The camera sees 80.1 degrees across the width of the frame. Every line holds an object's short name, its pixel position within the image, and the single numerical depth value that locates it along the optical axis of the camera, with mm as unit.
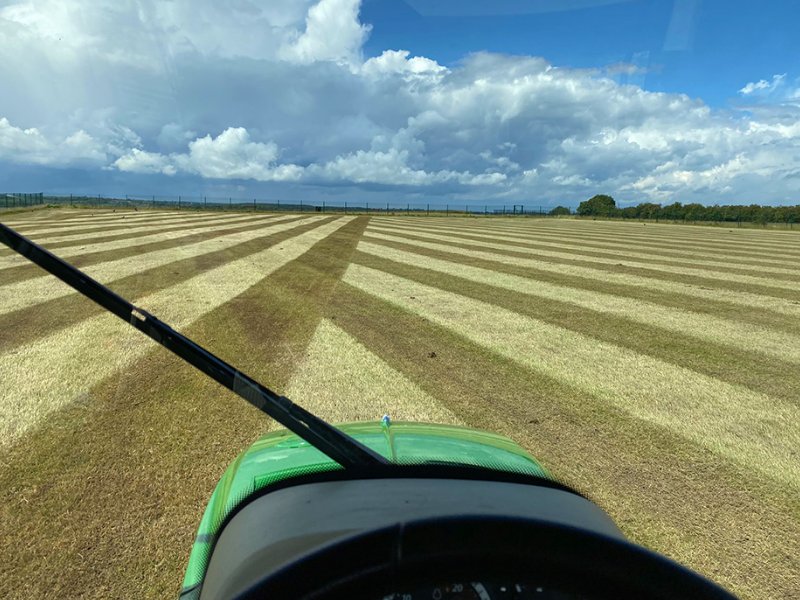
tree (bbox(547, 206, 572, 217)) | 81688
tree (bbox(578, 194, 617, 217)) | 88875
